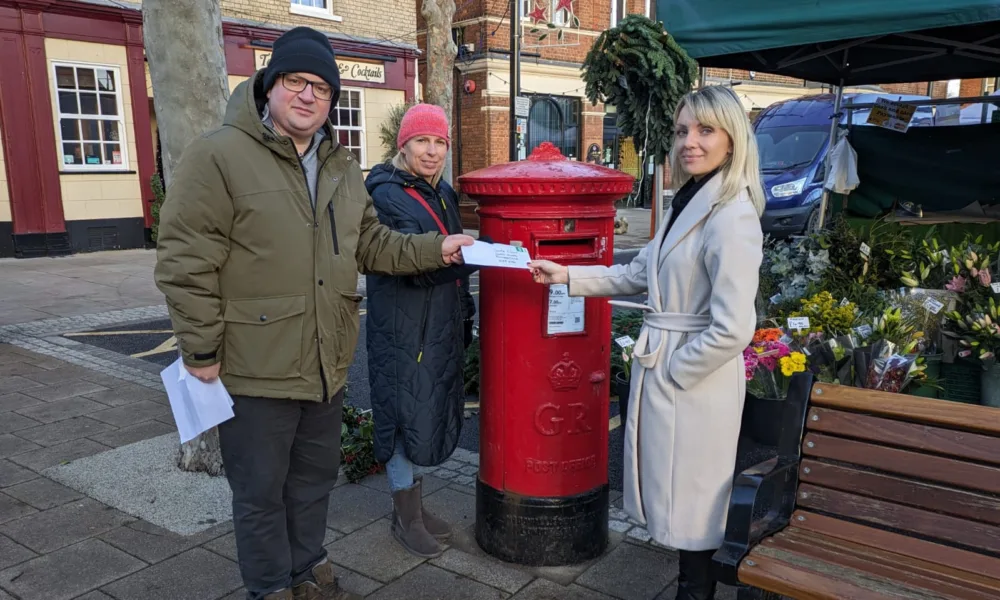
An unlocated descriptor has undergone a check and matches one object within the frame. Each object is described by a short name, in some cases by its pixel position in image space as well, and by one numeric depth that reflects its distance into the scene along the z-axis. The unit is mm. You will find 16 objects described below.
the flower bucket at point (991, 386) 3646
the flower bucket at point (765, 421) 3193
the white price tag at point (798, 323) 3642
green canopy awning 3385
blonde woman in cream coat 2238
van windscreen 11961
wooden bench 2137
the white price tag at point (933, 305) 3859
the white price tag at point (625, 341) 3208
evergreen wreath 4637
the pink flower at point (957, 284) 3891
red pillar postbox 2818
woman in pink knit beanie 2977
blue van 11305
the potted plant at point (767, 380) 3203
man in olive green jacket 2299
